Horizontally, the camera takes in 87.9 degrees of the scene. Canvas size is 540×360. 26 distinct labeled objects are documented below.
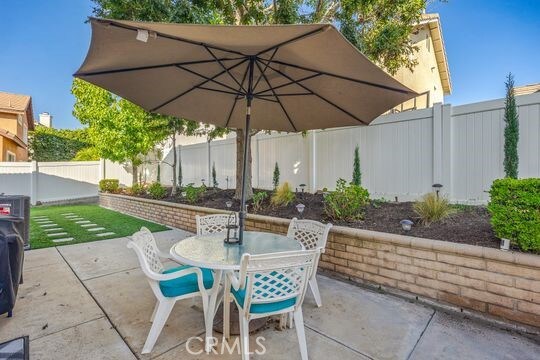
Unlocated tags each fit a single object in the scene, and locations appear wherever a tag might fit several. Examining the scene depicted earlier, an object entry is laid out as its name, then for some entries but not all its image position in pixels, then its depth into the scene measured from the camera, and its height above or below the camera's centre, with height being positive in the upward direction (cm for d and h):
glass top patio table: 229 -67
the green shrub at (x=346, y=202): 432 -37
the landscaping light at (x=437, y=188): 422 -15
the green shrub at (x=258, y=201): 566 -46
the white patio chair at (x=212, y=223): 384 -62
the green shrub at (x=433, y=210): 379 -42
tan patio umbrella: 196 +104
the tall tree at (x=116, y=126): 975 +188
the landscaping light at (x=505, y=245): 279 -66
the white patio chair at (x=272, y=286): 194 -81
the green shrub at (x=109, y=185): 1169 -27
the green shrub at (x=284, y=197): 557 -36
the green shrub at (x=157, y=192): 878 -42
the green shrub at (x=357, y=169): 579 +20
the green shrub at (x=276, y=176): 729 +7
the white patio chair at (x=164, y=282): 229 -92
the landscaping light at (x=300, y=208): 488 -51
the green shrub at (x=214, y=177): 910 +6
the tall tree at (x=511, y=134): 412 +67
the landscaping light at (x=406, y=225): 359 -59
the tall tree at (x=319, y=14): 480 +306
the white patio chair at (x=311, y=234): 305 -68
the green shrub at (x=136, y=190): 1033 -42
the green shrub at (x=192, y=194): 709 -39
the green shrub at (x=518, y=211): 267 -32
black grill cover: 262 -81
